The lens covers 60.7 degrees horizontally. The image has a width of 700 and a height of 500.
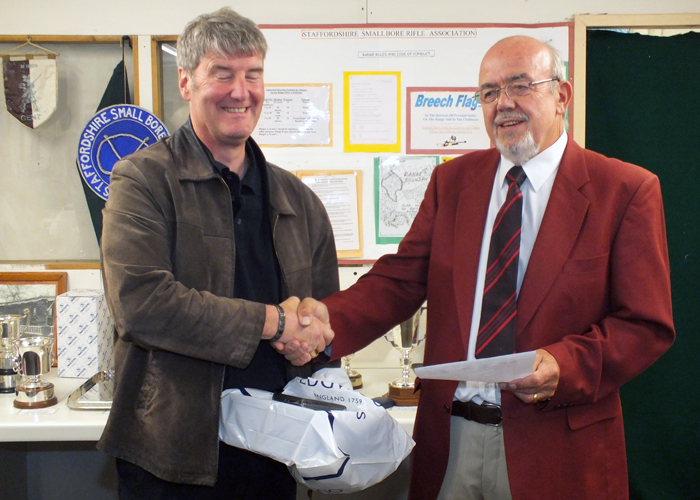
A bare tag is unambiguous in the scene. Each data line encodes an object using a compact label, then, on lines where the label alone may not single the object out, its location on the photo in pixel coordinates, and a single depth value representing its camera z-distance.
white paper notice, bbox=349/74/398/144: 2.46
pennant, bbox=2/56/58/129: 2.41
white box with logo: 2.19
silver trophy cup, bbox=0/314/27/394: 2.10
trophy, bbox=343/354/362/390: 2.18
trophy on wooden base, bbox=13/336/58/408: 1.92
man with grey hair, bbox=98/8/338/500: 1.29
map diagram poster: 2.49
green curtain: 2.51
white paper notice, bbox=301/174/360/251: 2.50
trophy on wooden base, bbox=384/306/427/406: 2.11
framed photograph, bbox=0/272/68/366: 2.46
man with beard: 1.31
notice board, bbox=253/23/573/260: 2.45
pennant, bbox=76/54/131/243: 2.46
